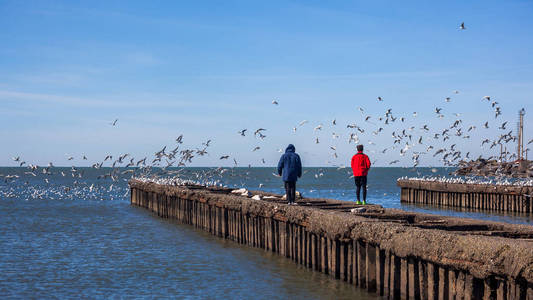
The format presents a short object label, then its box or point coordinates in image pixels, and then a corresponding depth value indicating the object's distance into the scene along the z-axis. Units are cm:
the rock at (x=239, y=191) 3004
